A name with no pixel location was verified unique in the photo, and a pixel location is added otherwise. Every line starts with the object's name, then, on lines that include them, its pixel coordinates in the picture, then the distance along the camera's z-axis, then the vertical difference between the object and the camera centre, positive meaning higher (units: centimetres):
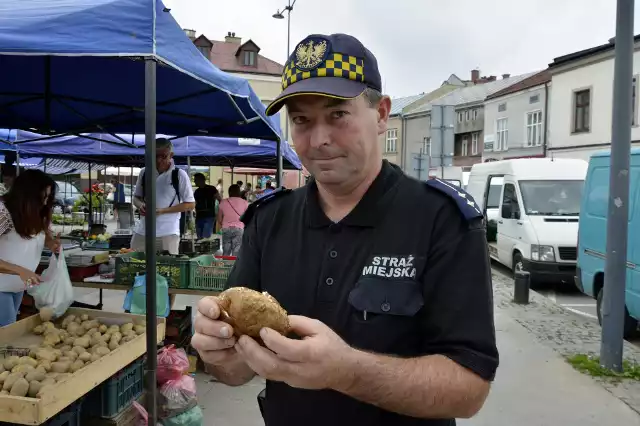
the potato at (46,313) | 430 -102
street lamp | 2157 +780
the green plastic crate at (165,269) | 520 -77
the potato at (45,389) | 281 -109
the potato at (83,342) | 381 -112
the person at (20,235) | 432 -38
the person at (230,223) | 1099 -62
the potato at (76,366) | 335 -114
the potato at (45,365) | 331 -112
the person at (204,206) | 1413 -32
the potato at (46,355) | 348 -112
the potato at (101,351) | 360 -111
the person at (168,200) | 639 -8
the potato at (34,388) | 290 -112
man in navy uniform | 122 -23
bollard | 883 -150
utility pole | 545 +6
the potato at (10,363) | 334 -112
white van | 976 -30
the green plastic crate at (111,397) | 366 -147
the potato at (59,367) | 333 -114
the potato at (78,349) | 366 -113
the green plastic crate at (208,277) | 519 -83
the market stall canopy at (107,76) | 313 +103
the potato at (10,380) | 296 -110
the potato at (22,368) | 316 -110
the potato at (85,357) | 352 -113
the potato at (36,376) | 303 -110
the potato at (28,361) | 334 -111
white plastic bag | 432 -82
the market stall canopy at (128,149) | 1091 +102
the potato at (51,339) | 386 -112
